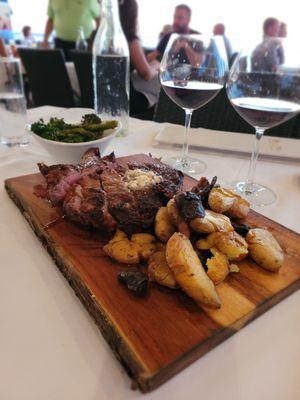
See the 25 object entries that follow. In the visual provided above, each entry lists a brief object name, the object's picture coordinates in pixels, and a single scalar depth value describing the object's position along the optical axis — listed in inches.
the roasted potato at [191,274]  15.8
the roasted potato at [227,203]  21.5
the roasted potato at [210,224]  18.7
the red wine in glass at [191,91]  31.6
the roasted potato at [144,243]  18.9
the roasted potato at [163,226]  19.4
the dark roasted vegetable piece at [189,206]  18.7
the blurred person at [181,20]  143.3
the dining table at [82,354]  13.5
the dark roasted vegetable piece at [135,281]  16.4
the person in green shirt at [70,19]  140.9
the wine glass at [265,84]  26.1
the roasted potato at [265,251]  18.5
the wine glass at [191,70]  31.9
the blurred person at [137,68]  94.0
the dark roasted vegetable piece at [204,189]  22.6
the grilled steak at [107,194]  20.7
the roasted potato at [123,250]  18.6
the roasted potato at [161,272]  16.8
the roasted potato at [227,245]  18.5
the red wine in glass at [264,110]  26.0
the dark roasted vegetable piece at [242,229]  20.5
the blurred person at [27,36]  240.2
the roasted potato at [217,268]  17.3
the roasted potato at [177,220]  19.1
